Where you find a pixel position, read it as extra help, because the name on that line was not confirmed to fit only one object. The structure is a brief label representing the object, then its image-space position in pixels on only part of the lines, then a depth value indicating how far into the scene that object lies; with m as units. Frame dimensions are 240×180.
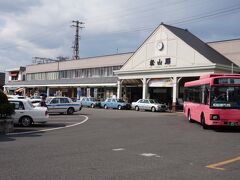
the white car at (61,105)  21.90
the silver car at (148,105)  30.31
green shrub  11.27
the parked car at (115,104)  33.79
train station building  30.98
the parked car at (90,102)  36.62
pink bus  12.96
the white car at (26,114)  13.50
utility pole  61.24
